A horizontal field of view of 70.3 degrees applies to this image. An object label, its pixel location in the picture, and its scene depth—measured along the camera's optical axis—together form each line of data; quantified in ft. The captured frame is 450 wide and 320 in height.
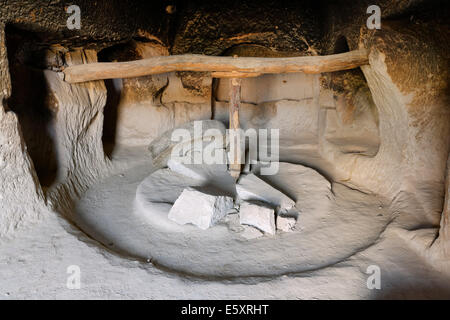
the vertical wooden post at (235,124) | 15.24
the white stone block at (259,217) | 12.46
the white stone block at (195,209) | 12.72
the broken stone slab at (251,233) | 12.25
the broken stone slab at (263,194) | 13.99
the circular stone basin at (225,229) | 10.88
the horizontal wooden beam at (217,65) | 14.16
